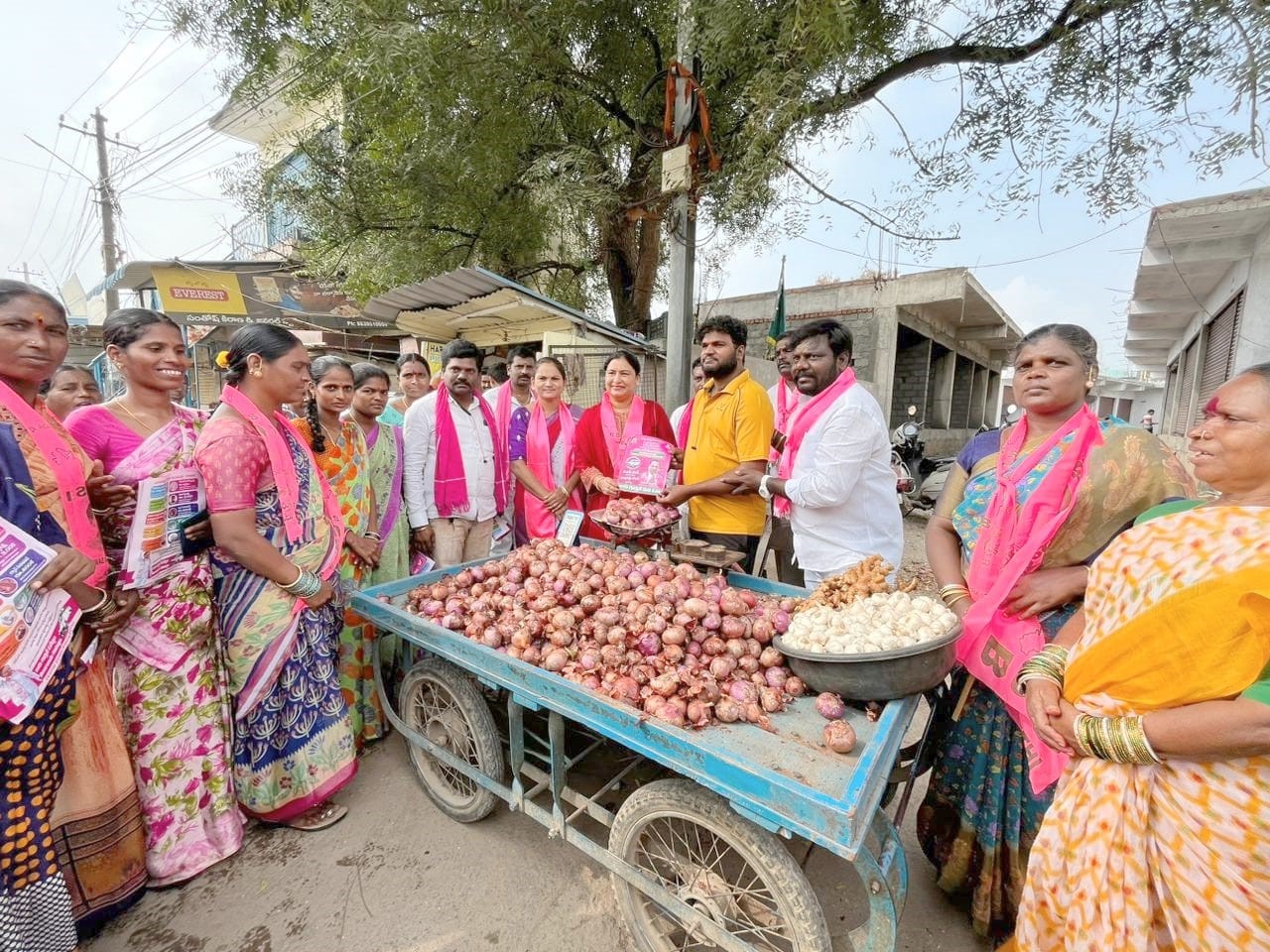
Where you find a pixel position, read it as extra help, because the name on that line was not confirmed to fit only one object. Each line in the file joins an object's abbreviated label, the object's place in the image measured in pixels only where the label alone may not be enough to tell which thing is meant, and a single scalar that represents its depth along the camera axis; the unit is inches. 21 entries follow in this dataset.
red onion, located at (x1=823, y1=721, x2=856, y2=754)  61.3
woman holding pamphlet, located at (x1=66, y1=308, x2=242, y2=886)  82.3
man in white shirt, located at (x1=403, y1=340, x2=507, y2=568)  147.6
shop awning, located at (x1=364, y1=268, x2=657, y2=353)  226.5
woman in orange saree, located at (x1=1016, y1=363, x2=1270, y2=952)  44.6
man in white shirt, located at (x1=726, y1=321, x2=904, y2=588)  100.7
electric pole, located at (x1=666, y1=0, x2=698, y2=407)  168.1
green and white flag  351.9
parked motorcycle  350.6
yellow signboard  430.3
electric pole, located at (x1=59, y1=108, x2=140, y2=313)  545.0
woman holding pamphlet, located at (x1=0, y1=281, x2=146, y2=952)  65.6
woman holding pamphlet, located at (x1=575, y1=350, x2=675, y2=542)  154.5
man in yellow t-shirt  129.3
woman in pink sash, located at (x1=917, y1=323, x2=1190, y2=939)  66.8
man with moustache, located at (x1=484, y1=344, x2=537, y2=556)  167.3
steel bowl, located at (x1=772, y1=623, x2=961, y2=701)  62.8
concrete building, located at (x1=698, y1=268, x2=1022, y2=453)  367.6
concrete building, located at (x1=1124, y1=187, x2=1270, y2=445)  197.3
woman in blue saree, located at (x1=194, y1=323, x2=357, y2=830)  86.0
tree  161.6
